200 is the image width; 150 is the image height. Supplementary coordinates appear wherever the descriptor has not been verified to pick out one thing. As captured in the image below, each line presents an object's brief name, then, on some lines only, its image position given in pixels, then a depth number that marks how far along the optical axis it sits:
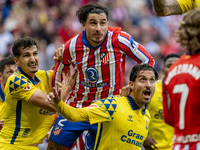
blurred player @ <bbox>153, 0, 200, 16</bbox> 11.12
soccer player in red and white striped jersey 12.41
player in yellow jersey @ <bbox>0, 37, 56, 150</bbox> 12.04
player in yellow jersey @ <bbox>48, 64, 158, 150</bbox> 10.70
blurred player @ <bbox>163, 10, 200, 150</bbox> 7.93
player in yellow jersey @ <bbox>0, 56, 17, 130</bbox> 13.70
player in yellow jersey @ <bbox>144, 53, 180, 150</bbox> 14.87
